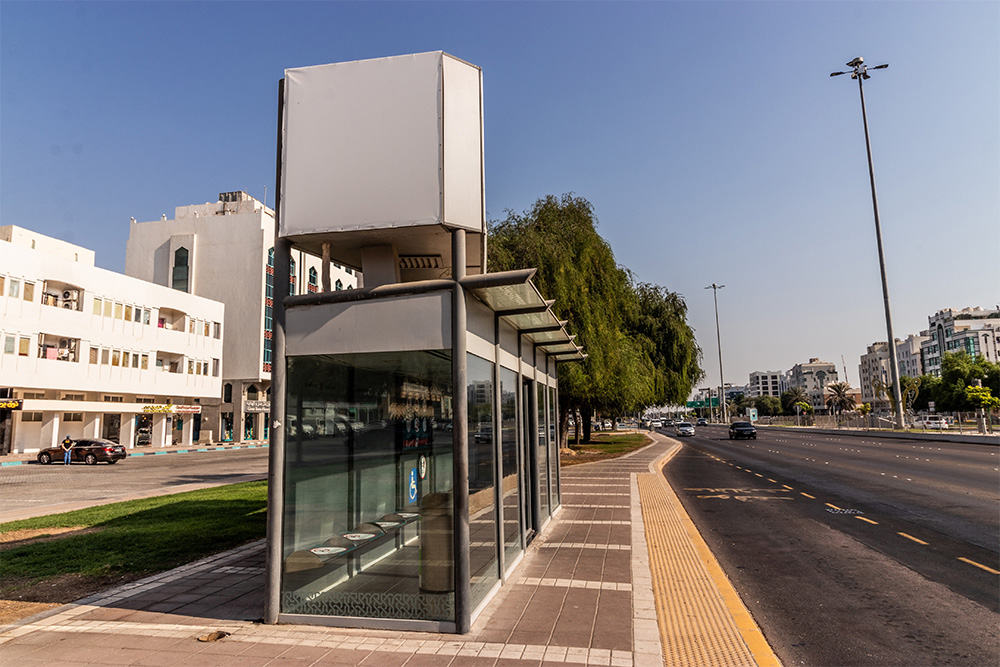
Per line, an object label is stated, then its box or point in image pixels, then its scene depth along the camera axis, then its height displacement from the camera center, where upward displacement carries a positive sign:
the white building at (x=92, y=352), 35.09 +4.63
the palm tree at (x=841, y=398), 115.94 +1.12
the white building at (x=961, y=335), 126.06 +14.39
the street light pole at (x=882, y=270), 42.34 +9.42
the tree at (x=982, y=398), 56.69 +0.25
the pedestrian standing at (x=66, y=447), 30.94 -1.35
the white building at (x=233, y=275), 57.22 +13.71
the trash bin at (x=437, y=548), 5.54 -1.26
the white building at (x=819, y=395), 185.38 +2.97
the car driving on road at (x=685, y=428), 59.84 -2.11
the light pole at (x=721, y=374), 88.75 +4.62
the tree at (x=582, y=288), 21.19 +4.45
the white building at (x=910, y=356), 152.25 +11.92
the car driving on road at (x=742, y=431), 45.44 -1.88
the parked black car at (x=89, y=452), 31.05 -1.66
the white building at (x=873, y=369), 167.12 +9.90
